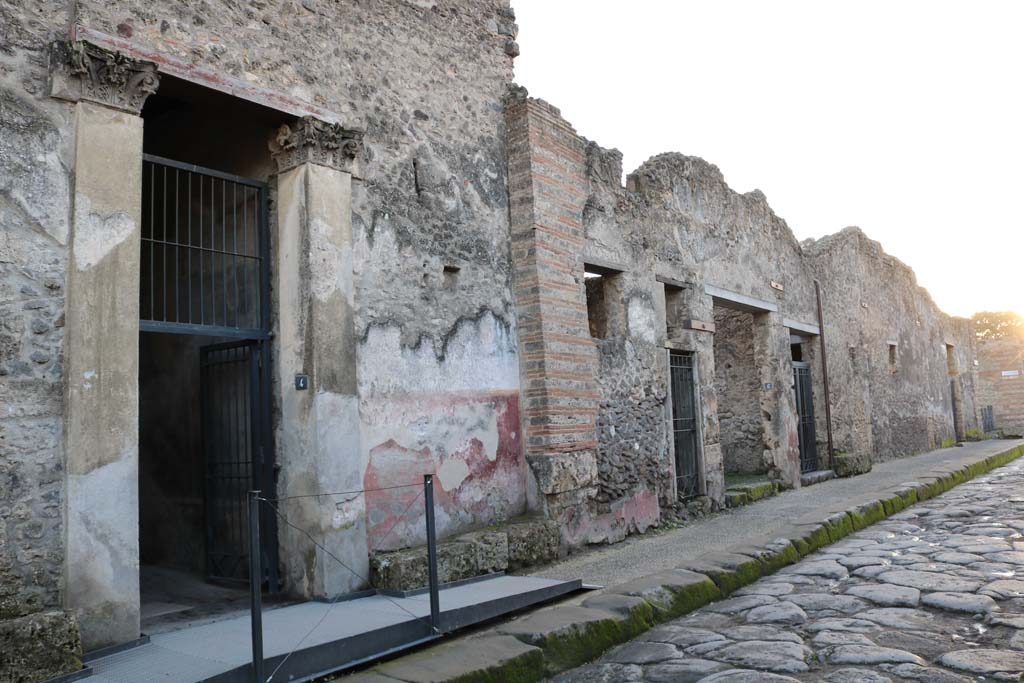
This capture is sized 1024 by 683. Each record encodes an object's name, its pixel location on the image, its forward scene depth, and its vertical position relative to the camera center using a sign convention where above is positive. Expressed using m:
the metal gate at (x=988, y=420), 25.27 -0.71
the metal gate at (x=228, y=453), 5.69 -0.17
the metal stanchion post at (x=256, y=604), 3.23 -0.72
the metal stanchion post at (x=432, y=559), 4.12 -0.73
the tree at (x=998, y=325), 29.86 +3.11
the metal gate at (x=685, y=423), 8.85 -0.14
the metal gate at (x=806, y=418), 12.20 -0.18
